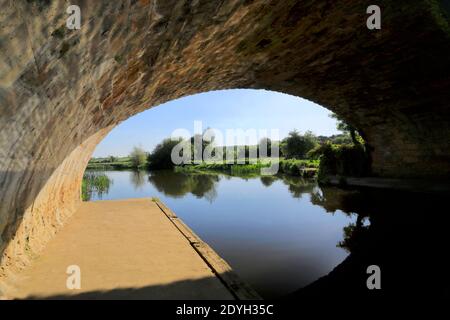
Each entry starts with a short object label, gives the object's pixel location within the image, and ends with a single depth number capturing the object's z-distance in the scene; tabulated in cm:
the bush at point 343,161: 1775
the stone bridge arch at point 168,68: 199
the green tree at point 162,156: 5941
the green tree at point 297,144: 4353
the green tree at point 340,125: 2566
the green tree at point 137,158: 7231
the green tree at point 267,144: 5962
